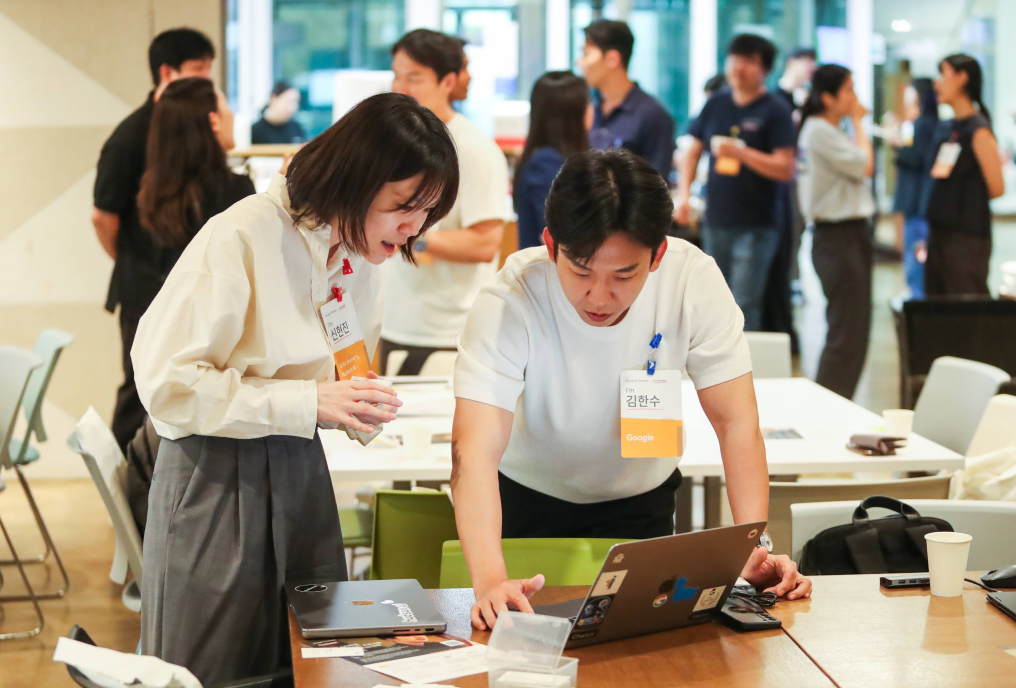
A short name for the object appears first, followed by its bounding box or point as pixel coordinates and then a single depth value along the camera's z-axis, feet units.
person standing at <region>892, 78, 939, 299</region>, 22.75
